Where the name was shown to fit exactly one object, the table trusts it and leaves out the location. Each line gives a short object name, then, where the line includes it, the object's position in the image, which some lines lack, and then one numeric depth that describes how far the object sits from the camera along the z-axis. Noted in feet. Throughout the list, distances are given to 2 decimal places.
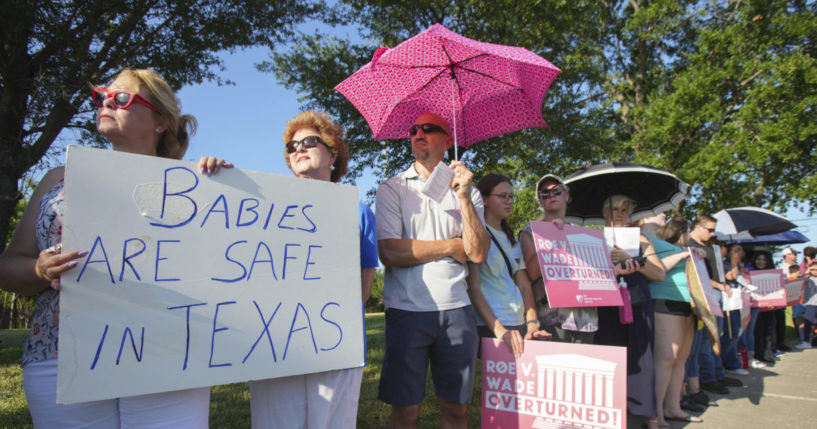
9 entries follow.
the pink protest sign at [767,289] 25.44
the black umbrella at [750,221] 22.31
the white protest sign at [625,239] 13.00
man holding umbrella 8.07
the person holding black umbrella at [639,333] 12.45
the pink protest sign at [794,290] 28.40
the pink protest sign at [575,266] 10.55
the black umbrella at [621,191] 13.82
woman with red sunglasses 5.06
